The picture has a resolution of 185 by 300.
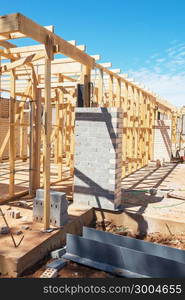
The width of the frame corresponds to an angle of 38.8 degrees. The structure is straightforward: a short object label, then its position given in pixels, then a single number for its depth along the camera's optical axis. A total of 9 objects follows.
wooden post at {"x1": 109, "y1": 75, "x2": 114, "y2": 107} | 8.56
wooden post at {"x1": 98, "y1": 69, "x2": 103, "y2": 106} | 7.50
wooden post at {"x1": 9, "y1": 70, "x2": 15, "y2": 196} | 6.74
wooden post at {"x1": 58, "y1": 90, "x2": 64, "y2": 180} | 9.69
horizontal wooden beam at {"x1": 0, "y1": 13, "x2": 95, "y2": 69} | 4.12
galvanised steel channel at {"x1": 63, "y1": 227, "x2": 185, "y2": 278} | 3.83
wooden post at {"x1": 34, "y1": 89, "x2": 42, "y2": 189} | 7.47
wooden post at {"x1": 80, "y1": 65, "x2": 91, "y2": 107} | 6.82
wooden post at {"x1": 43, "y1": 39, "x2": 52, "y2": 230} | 4.66
